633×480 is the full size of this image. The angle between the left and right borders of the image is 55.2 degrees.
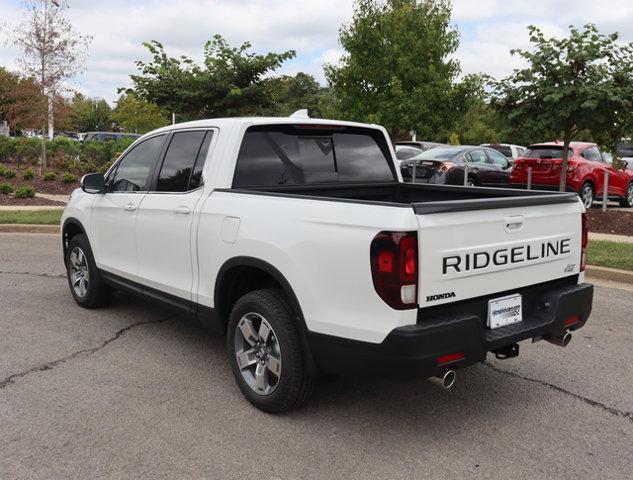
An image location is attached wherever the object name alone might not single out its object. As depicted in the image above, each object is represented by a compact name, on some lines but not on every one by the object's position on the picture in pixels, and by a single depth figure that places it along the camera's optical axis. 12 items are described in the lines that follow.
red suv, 14.08
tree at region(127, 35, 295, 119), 15.45
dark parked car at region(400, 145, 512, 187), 15.76
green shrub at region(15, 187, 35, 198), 15.05
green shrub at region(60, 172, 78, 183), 17.59
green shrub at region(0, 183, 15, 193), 15.43
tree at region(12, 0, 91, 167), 17.88
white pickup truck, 3.06
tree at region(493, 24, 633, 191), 11.41
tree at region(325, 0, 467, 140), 19.48
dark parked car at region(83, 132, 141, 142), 34.47
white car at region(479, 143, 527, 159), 23.19
